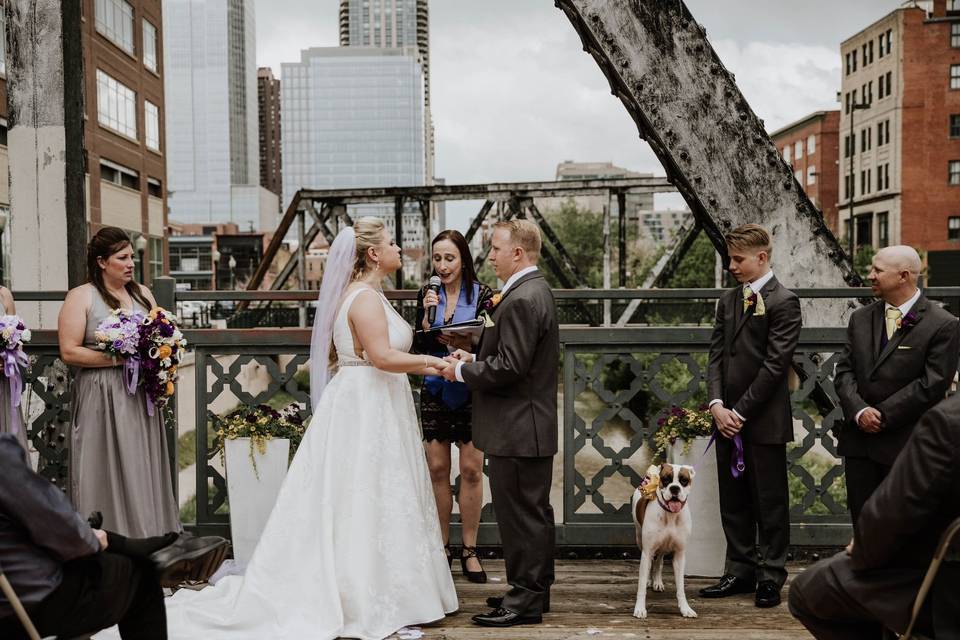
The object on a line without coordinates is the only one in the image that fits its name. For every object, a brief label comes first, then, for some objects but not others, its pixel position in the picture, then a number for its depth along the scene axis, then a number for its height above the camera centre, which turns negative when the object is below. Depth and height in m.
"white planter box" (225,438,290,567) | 5.52 -1.26
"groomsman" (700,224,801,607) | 4.77 -0.78
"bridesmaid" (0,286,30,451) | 5.05 -0.73
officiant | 5.46 -0.72
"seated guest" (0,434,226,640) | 2.81 -0.99
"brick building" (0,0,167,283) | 42.12 +8.88
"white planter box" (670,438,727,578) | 5.41 -1.47
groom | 4.54 -0.75
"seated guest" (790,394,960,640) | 2.60 -0.90
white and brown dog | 4.65 -1.30
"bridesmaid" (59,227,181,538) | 5.14 -0.79
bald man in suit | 4.50 -0.46
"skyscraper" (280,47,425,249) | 159.79 +10.67
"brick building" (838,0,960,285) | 59.59 +10.59
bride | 4.44 -1.19
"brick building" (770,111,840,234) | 76.44 +11.21
